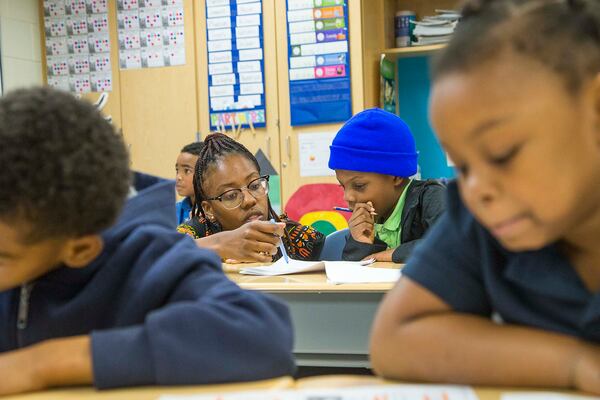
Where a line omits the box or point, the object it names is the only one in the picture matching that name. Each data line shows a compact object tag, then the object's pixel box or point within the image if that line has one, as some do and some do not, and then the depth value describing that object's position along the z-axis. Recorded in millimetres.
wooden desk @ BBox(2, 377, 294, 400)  749
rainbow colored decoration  3945
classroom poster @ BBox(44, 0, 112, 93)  4395
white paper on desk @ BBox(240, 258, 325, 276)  2064
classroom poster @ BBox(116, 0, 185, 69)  4230
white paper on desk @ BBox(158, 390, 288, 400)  726
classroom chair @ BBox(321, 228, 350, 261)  2572
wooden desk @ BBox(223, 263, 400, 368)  1827
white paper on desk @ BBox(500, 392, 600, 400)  684
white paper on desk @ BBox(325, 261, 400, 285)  1841
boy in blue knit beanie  2445
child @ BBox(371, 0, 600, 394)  643
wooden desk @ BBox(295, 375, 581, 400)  713
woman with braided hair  2559
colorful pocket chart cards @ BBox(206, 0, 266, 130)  4066
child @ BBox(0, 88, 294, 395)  745
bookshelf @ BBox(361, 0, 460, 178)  4078
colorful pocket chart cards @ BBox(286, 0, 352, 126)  3895
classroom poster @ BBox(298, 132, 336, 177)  3961
